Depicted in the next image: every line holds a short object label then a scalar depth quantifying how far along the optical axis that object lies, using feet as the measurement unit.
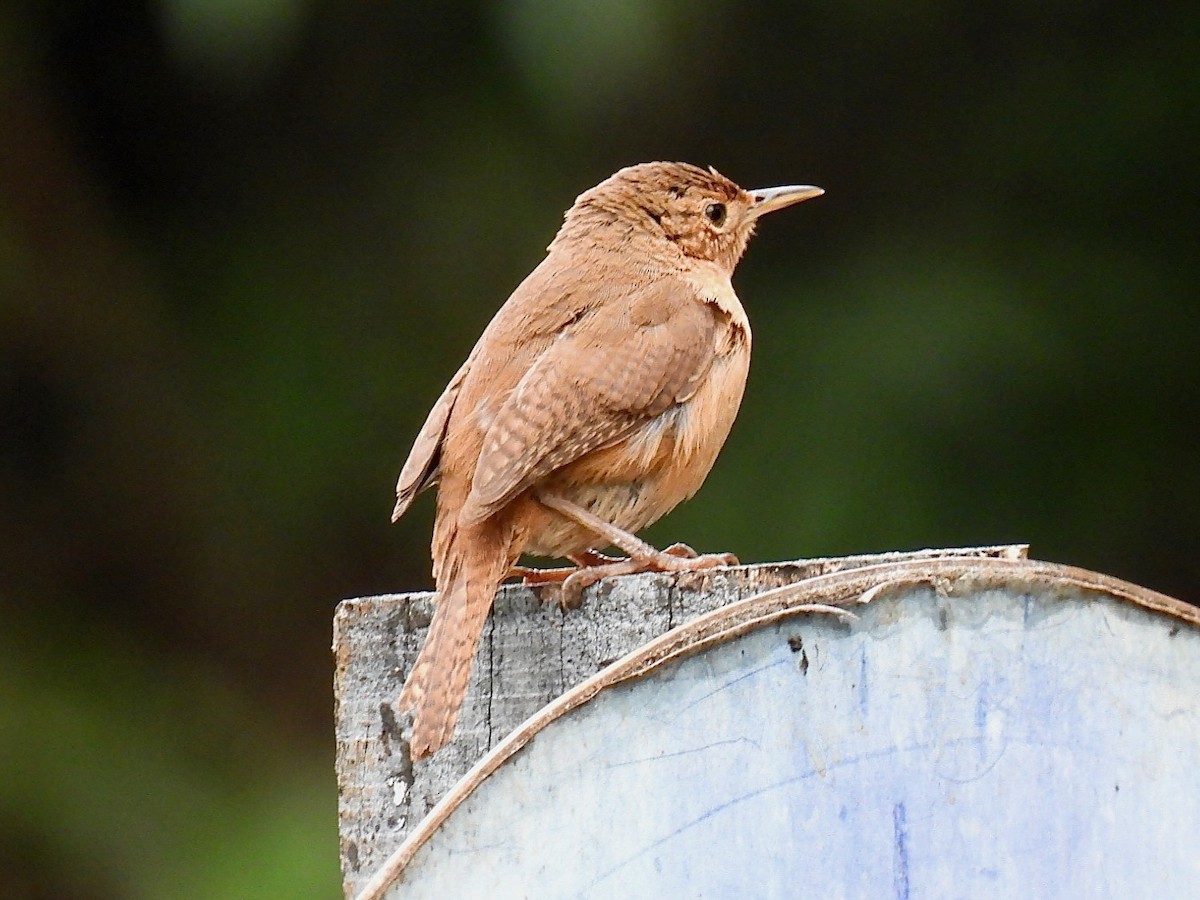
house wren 17.08
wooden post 13.66
